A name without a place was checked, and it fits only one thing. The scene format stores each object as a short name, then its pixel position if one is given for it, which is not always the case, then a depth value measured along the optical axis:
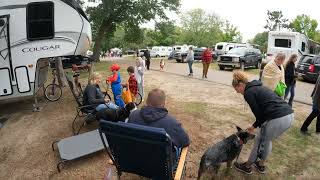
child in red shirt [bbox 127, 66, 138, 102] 6.67
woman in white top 7.22
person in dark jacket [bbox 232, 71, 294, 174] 3.24
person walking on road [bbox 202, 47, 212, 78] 11.87
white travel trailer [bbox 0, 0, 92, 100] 6.63
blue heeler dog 3.40
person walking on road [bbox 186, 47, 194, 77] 12.34
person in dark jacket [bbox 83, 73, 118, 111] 5.08
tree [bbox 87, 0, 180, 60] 18.50
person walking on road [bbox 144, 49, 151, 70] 15.43
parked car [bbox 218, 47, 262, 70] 15.81
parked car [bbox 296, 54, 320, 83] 12.27
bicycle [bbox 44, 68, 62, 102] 7.82
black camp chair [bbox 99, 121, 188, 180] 2.47
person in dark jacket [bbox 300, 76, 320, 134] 5.06
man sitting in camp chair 2.72
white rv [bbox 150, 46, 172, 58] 33.08
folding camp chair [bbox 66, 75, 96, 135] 4.99
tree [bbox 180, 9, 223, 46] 40.66
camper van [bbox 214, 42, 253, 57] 22.80
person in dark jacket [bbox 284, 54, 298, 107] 6.04
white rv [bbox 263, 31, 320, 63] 15.91
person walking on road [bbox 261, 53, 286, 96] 5.00
